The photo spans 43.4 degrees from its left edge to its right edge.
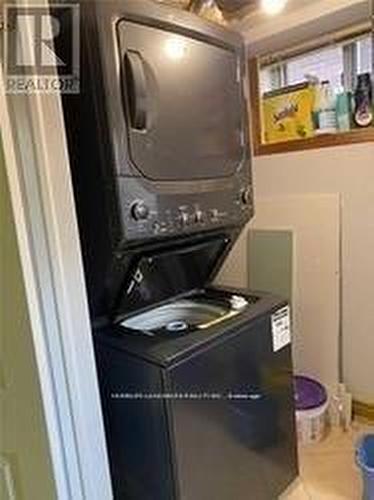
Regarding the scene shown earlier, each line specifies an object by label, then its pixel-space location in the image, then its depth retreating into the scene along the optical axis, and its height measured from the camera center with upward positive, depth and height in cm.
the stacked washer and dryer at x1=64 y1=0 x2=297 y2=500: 132 -27
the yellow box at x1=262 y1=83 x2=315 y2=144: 262 +26
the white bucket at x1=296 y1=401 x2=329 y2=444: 243 -137
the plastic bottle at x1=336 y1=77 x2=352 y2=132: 247 +23
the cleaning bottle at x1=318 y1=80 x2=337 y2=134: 254 +24
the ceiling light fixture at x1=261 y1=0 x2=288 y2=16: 218 +73
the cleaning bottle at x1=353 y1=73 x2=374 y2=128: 240 +26
